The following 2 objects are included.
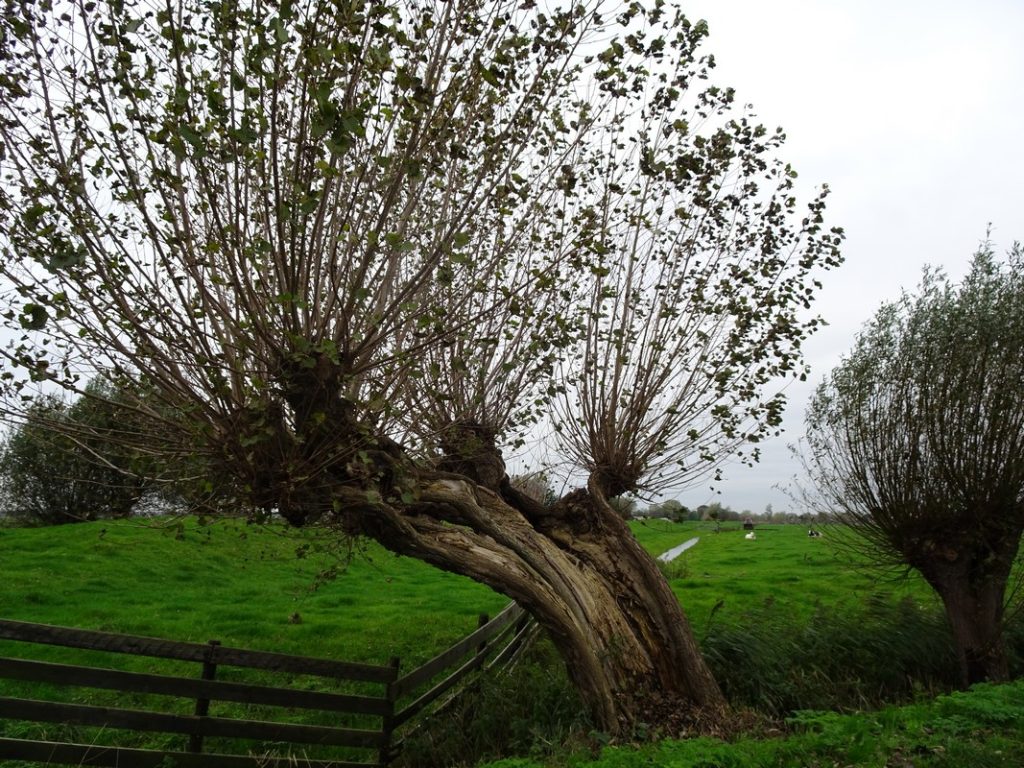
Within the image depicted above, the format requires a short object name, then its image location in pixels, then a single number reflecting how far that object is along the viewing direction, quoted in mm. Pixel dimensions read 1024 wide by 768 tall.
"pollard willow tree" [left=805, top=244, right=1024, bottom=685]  11047
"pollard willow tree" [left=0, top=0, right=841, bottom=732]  5500
